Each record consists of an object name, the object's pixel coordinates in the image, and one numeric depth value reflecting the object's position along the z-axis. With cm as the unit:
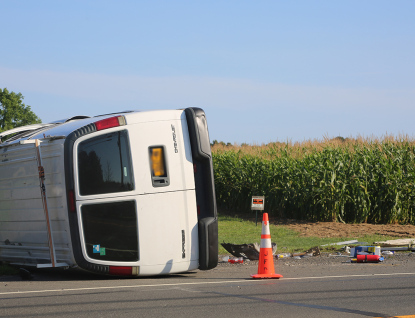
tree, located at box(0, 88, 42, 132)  12862
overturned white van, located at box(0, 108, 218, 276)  1812
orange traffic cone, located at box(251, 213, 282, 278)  1955
